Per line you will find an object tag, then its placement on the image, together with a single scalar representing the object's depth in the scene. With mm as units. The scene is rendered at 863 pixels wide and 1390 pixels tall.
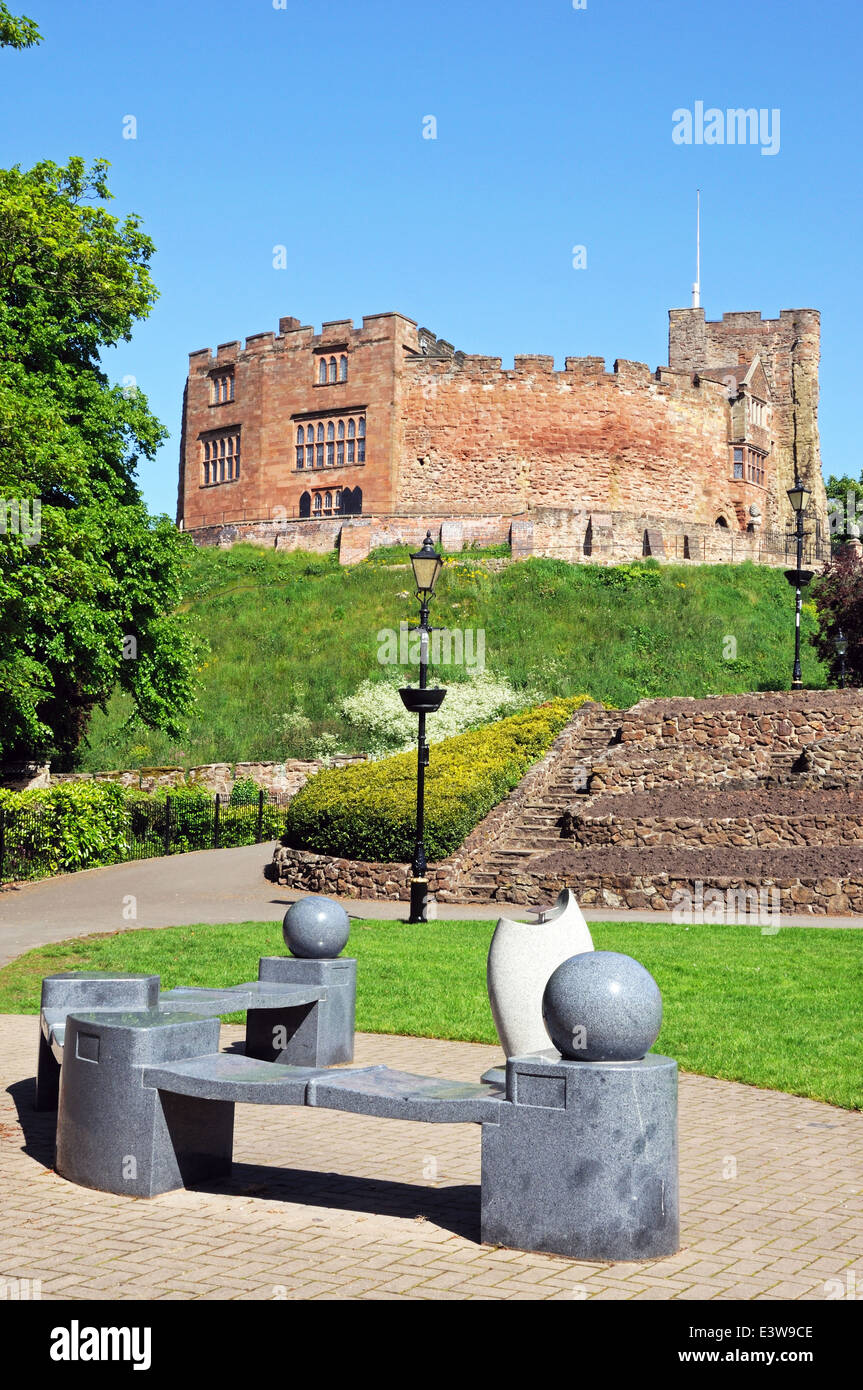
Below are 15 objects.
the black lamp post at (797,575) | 26672
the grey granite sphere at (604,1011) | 5184
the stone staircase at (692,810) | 18016
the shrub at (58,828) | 20312
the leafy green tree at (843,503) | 55925
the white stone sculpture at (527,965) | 7121
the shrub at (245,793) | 26703
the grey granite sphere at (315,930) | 8961
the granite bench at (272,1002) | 7762
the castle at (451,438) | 51031
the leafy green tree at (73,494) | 17359
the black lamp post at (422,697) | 17328
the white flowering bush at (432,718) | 30609
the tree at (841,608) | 29781
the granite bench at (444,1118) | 5145
